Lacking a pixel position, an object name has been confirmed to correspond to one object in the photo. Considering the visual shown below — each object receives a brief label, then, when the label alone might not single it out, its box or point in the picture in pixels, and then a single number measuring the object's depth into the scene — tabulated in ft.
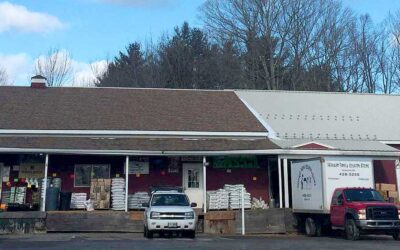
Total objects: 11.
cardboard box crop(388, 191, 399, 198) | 86.43
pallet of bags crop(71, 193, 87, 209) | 80.66
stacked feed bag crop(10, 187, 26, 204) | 81.64
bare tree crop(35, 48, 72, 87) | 175.94
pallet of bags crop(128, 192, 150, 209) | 81.82
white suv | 62.44
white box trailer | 67.51
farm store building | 77.51
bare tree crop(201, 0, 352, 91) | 166.71
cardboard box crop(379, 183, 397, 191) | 87.30
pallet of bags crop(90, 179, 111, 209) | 80.23
